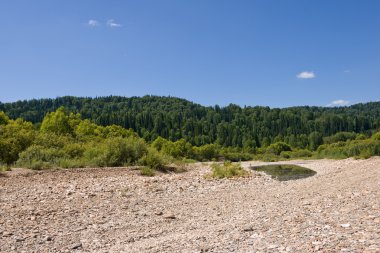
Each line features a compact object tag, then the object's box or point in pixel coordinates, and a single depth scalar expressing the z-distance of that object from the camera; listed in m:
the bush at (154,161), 25.02
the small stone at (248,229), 8.03
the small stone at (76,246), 8.12
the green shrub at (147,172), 22.11
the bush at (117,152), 25.44
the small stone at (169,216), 11.22
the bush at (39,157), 21.06
